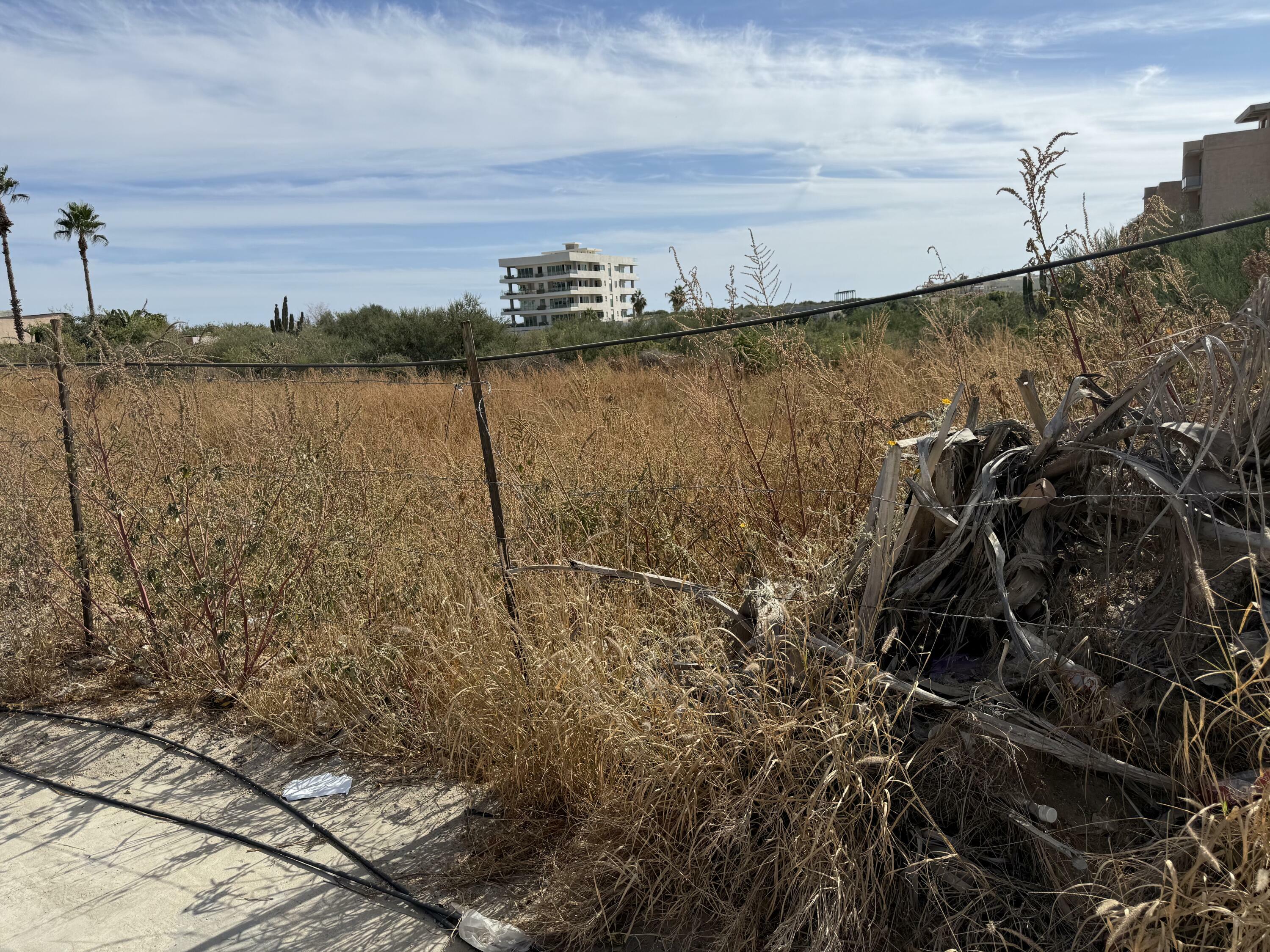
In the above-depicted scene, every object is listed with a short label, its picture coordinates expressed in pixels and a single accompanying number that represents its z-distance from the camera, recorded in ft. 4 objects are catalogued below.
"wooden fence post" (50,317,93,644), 15.55
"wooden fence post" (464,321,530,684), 12.64
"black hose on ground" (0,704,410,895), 10.09
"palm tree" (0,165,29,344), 17.74
